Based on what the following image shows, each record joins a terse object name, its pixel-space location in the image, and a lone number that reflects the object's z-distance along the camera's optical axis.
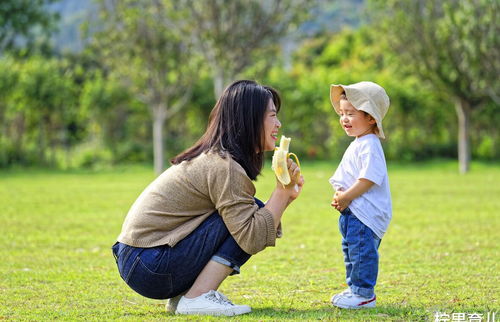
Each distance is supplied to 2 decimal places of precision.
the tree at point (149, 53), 22.28
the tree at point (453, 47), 20.55
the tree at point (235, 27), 21.41
